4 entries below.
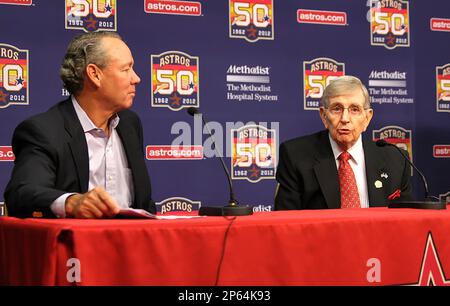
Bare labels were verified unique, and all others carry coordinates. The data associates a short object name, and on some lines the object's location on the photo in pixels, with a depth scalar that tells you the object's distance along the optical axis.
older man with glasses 6.25
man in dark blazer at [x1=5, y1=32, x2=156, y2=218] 5.72
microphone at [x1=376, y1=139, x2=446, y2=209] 5.74
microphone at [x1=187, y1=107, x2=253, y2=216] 5.58
